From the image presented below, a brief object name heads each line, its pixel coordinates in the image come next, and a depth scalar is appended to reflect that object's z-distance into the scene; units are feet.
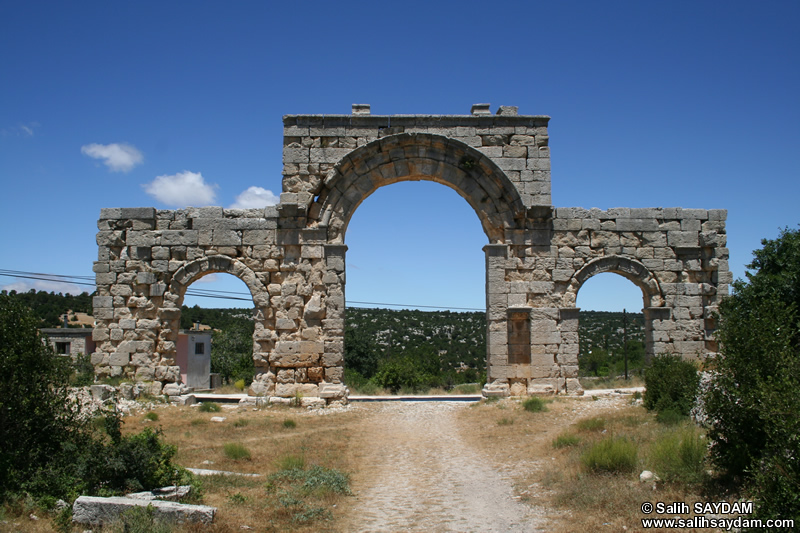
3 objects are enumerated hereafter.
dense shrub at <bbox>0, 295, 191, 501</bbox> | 18.67
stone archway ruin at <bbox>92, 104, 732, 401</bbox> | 45.39
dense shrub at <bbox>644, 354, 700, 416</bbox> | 31.55
